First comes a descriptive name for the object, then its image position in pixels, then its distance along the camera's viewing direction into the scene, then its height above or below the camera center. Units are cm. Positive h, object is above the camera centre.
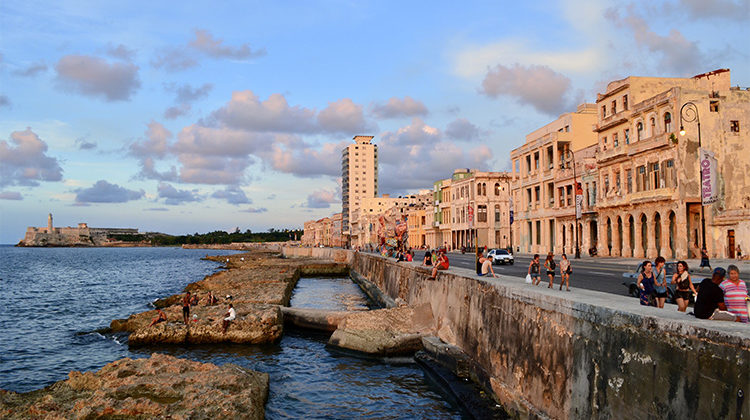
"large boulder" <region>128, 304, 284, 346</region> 2392 -412
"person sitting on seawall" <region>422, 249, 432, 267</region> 3042 -119
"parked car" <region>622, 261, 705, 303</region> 1586 -145
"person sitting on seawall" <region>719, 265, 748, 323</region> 827 -96
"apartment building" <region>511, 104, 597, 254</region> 5659 +661
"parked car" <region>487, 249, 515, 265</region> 4303 -149
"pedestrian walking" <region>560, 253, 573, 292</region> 1431 -84
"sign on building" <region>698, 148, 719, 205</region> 3481 +395
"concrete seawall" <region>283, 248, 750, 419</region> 655 -196
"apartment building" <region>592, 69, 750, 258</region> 3847 +548
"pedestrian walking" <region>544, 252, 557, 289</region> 1592 -85
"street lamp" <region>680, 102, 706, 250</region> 3801 +876
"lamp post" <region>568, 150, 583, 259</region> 4789 +394
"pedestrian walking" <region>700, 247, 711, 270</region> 2948 -130
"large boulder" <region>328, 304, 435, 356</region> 2133 -384
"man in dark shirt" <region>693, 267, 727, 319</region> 797 -95
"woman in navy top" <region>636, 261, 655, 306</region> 1175 -101
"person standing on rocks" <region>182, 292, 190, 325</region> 2503 -322
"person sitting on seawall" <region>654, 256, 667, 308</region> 1109 -102
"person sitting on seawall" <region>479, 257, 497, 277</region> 2041 -112
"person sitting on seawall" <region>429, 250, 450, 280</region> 2394 -108
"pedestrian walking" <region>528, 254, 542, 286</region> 1726 -105
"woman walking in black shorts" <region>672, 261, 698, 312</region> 1064 -94
